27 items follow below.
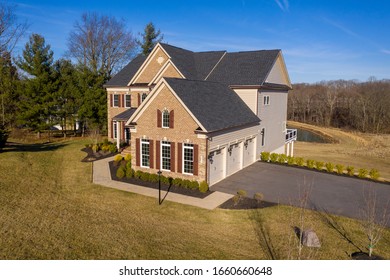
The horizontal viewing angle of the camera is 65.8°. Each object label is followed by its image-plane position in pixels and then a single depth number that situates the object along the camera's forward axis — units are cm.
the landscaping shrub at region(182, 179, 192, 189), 1991
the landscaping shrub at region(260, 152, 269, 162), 2806
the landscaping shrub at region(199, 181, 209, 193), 1928
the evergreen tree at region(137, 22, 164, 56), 6366
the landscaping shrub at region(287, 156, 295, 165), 2695
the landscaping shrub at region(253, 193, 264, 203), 1814
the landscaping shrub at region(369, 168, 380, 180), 2294
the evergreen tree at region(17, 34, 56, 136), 3781
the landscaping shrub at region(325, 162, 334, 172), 2480
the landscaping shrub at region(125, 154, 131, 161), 2600
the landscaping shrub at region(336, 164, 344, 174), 2438
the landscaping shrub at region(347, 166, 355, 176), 2412
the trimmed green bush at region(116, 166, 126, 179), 2227
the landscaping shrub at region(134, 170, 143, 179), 2188
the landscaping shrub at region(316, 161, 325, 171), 2561
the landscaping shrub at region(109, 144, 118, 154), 3041
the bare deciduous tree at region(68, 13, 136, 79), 5366
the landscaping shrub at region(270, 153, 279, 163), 2788
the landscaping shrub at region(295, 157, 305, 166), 2647
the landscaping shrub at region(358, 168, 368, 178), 2354
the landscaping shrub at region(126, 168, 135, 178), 2222
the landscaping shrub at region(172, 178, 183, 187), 2020
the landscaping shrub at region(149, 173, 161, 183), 2116
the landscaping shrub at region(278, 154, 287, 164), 2749
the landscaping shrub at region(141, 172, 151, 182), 2141
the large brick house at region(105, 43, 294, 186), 2033
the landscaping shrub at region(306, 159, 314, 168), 2592
